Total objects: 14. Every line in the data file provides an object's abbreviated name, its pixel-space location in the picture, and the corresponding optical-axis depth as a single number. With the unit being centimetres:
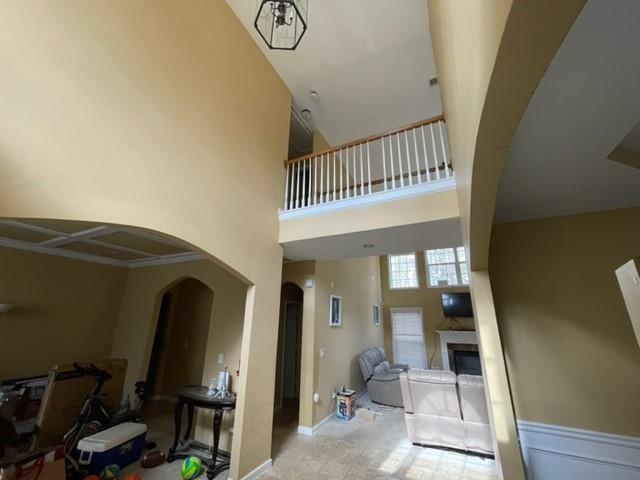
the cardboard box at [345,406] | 447
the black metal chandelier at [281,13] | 225
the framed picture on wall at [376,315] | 766
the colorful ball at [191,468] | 266
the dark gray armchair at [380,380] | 520
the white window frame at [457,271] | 805
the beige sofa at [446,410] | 333
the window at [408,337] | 788
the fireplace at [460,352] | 717
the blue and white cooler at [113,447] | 265
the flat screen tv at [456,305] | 747
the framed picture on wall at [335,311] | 484
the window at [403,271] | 873
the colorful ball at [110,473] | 254
